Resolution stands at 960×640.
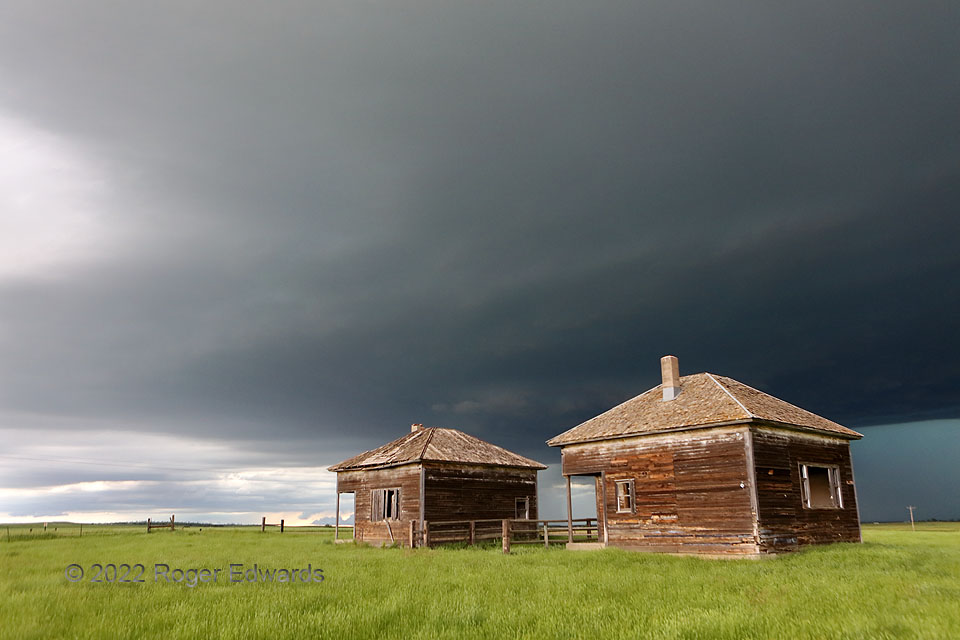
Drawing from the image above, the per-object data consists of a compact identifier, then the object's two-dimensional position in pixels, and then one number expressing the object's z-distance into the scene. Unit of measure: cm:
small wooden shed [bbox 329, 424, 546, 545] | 3228
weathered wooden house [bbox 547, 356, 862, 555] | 2369
